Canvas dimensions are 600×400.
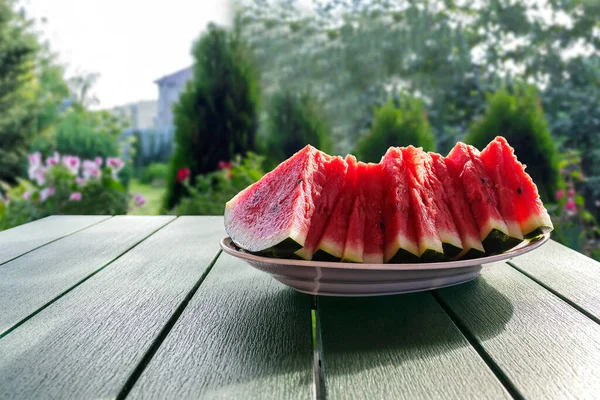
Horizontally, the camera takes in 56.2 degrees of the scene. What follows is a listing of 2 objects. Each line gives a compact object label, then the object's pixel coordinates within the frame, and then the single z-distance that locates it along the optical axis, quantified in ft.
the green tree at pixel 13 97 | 30.32
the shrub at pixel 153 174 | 42.37
